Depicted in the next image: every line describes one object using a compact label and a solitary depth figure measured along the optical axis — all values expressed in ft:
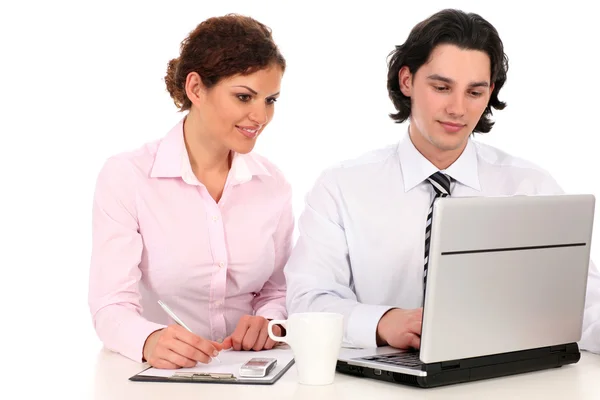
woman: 8.06
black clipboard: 6.46
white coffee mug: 6.35
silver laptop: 6.07
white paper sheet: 6.68
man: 8.09
